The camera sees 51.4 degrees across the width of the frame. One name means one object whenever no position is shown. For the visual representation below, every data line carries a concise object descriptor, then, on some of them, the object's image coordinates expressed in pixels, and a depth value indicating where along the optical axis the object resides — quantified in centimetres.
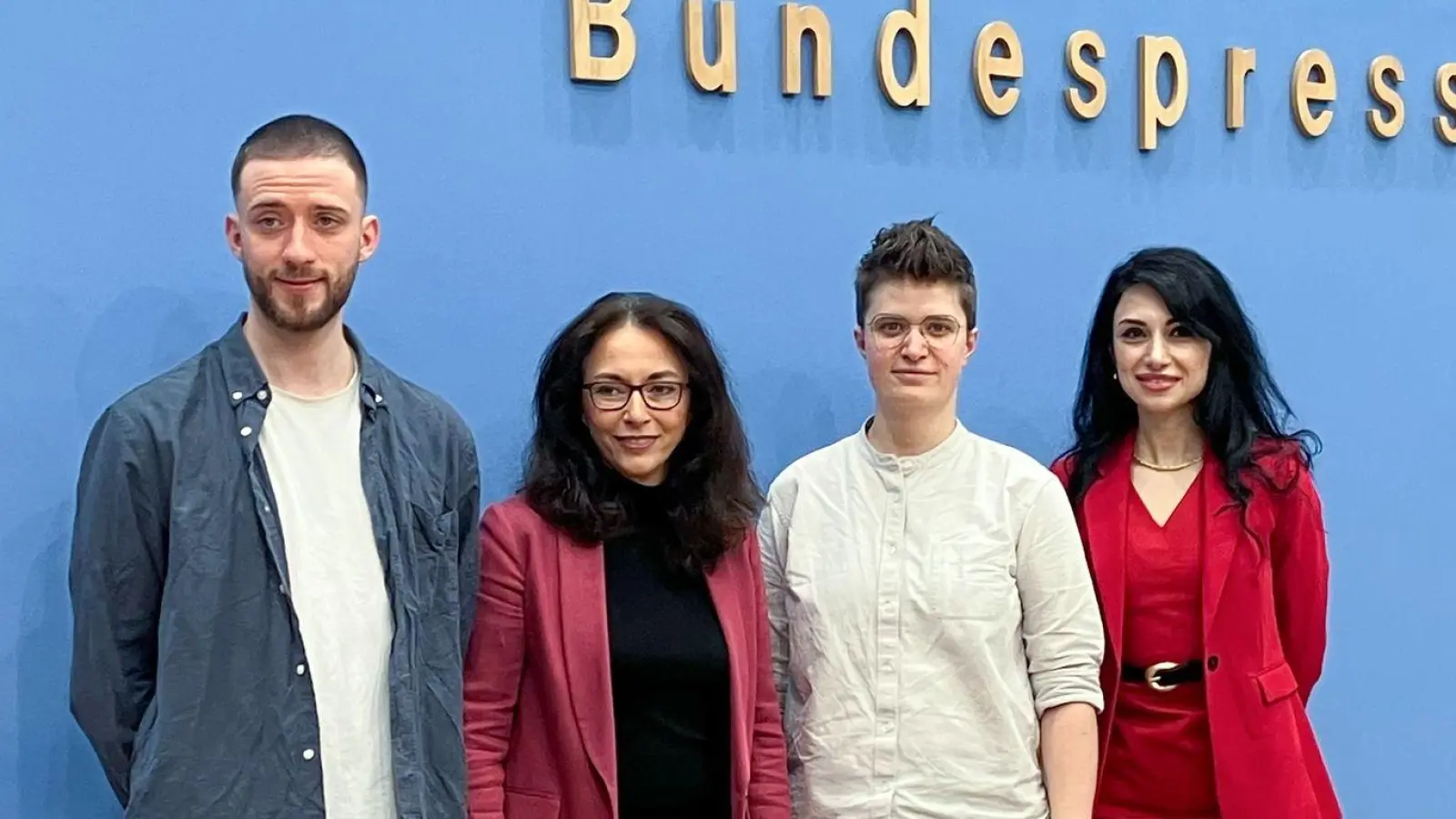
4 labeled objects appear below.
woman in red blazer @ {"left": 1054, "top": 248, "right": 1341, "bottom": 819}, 215
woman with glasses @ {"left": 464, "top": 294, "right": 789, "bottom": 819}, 185
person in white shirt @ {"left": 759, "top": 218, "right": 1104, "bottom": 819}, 196
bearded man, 162
